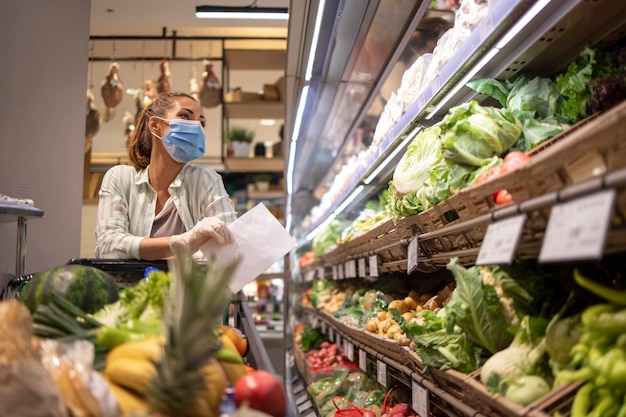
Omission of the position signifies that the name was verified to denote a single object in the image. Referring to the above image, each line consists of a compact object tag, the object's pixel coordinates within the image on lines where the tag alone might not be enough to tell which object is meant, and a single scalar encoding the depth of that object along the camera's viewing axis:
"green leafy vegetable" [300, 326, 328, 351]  5.62
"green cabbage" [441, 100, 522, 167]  1.87
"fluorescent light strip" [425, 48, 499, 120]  1.90
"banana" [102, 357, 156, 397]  1.14
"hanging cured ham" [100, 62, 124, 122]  7.36
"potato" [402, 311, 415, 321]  2.88
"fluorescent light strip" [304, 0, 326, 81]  3.11
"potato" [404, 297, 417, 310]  3.13
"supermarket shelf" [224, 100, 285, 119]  7.91
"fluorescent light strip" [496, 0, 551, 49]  1.57
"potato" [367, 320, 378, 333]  3.01
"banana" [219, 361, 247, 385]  1.30
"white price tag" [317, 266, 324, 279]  5.66
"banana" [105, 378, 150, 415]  1.12
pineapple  1.06
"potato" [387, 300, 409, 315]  3.11
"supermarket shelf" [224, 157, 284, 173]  8.37
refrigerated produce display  1.24
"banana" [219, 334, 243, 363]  1.40
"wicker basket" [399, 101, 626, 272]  1.10
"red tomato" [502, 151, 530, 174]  1.64
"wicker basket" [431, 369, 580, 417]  1.31
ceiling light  5.83
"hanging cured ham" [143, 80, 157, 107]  7.20
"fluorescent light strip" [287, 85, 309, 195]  4.08
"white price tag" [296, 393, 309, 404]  4.74
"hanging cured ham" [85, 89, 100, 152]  7.36
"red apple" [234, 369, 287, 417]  1.16
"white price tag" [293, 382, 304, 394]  5.23
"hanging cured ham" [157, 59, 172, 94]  7.29
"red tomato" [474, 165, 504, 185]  1.66
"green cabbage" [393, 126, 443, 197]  2.35
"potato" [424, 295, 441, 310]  2.74
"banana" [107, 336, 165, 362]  1.17
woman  2.71
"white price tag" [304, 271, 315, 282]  6.70
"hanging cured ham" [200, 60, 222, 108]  7.43
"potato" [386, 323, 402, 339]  2.67
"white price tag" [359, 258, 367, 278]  3.52
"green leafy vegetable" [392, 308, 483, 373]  1.81
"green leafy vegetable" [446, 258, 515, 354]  1.72
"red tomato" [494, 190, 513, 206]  1.51
